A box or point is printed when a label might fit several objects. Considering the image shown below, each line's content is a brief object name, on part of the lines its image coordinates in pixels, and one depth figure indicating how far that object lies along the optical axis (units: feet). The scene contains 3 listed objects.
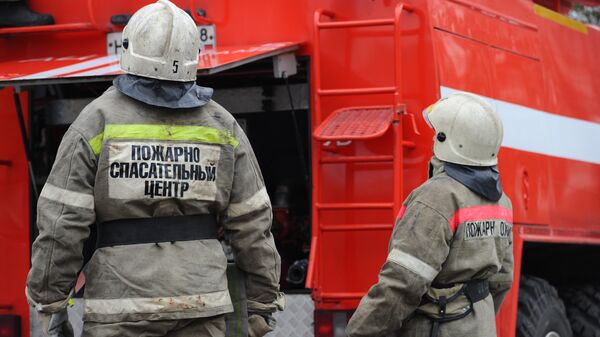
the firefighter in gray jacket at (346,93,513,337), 14.89
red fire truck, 19.93
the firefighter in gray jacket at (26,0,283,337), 13.56
